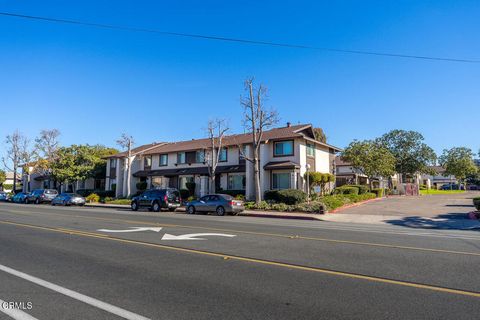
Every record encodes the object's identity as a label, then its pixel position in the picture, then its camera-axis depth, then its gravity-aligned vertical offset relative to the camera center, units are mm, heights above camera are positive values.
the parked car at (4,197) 53116 -544
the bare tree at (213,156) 34125 +3712
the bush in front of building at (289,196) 28056 -364
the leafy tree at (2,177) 86875 +3996
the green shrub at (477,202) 21473 -721
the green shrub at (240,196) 32938 -403
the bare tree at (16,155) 61969 +6659
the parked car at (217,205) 24250 -904
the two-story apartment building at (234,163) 33000 +3166
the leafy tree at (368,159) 43022 +3980
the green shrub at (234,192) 34781 -19
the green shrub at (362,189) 38094 +214
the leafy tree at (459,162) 72500 +5862
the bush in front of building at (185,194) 38156 -199
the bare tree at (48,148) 53984 +6944
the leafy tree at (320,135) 58066 +9366
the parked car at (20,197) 44812 -493
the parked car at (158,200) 28531 -626
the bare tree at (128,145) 42281 +5594
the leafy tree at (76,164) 48562 +4127
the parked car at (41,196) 42844 -348
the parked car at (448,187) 86938 +855
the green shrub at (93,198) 42925 -635
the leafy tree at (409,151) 67312 +7296
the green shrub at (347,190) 34625 +105
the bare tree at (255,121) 29938 +6120
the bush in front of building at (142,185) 44125 +919
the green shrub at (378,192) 41706 -135
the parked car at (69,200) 37344 -744
